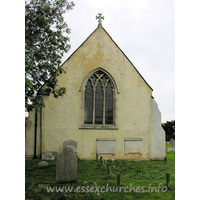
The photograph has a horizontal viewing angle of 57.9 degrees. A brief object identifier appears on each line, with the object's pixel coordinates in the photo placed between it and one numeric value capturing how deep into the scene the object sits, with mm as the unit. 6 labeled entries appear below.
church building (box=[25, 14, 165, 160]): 12344
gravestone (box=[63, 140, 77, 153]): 11925
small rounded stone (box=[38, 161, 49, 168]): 9703
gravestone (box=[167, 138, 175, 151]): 19341
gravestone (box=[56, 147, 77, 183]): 7016
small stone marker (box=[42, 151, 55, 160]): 11836
